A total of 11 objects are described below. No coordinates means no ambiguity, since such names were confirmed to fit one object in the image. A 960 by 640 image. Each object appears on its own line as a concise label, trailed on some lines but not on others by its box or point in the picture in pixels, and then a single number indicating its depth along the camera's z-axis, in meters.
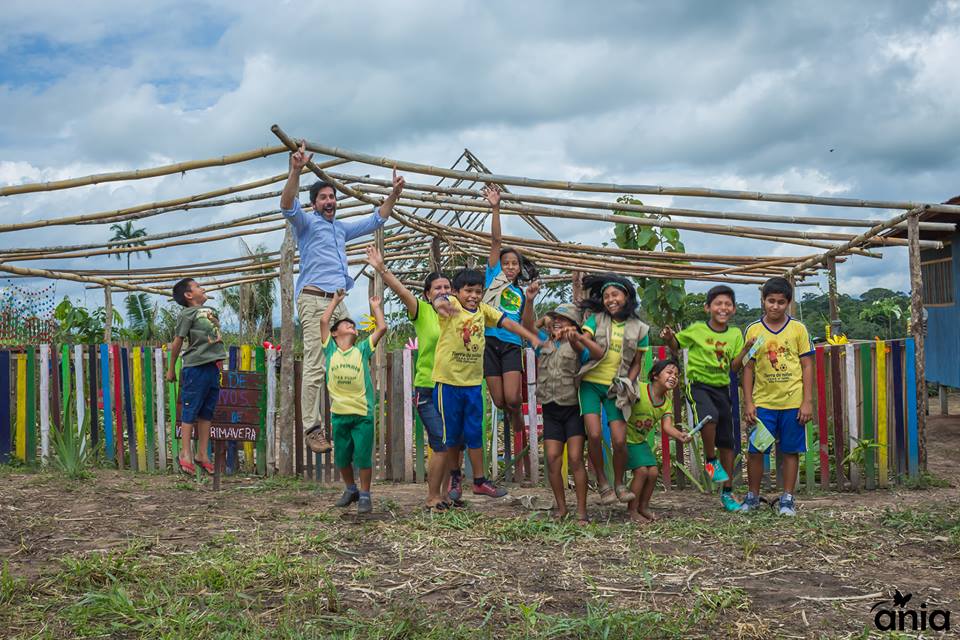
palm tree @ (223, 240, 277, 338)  20.66
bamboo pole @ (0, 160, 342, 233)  7.66
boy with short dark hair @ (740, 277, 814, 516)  5.88
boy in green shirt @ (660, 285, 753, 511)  5.95
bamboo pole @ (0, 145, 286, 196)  6.44
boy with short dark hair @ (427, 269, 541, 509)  5.87
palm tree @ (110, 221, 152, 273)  53.85
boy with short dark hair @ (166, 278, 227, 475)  7.14
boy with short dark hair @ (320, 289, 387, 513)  5.75
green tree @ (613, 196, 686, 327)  12.94
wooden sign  7.03
